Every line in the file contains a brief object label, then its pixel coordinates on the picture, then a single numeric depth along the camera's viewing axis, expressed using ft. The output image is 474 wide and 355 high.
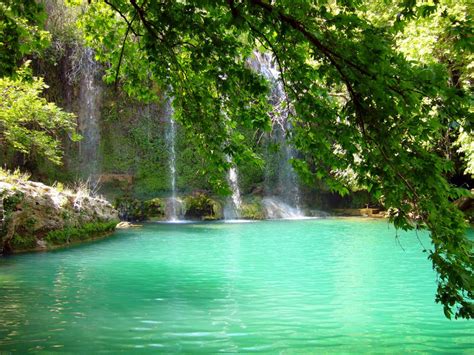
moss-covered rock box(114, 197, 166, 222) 74.18
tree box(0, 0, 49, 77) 16.35
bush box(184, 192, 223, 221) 76.74
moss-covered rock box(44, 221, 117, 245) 43.77
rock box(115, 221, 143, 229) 62.13
